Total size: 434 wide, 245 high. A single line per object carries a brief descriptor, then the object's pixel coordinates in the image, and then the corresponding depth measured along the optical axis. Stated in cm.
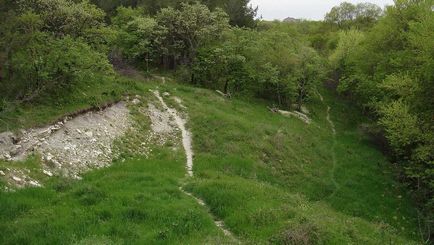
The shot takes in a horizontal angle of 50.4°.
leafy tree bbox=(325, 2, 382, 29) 8701
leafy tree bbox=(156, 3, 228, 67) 4644
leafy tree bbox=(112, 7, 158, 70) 4584
